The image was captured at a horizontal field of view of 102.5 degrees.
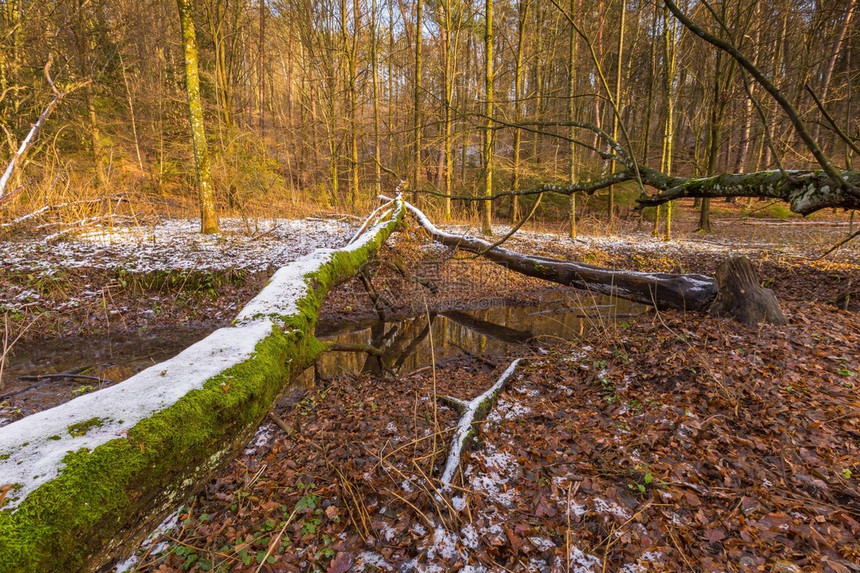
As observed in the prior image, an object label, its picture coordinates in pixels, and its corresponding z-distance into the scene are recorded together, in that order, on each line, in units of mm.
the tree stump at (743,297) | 4121
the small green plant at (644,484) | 2242
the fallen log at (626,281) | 4887
